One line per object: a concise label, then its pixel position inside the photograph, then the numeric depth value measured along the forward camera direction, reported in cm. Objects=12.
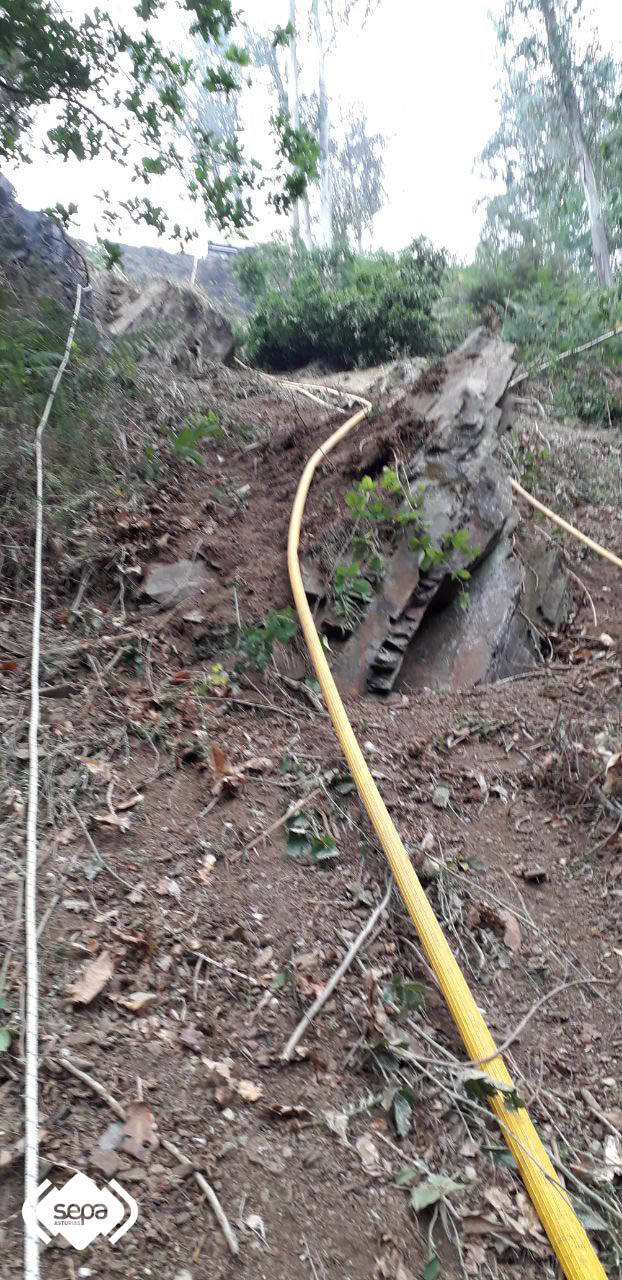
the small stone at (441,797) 255
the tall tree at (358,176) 1952
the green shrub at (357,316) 907
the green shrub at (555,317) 782
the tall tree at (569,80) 1280
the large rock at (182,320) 634
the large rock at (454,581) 336
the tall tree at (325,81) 1677
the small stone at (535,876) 233
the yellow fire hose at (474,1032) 140
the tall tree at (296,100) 1681
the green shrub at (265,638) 307
